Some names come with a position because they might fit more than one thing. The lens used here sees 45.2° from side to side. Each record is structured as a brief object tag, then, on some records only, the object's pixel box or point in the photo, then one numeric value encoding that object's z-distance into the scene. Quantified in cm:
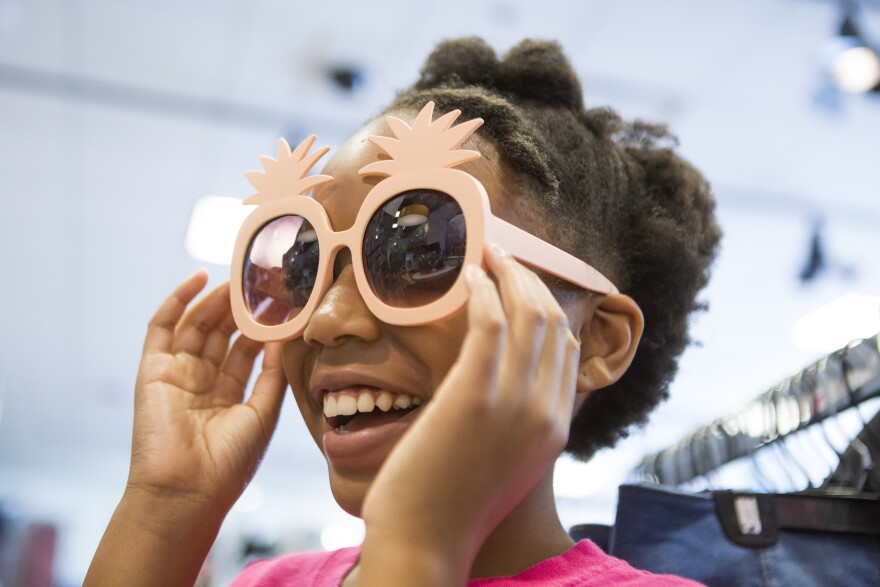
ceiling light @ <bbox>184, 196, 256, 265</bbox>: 185
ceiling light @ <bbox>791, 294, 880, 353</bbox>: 212
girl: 35
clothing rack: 50
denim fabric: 47
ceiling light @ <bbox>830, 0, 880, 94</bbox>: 120
